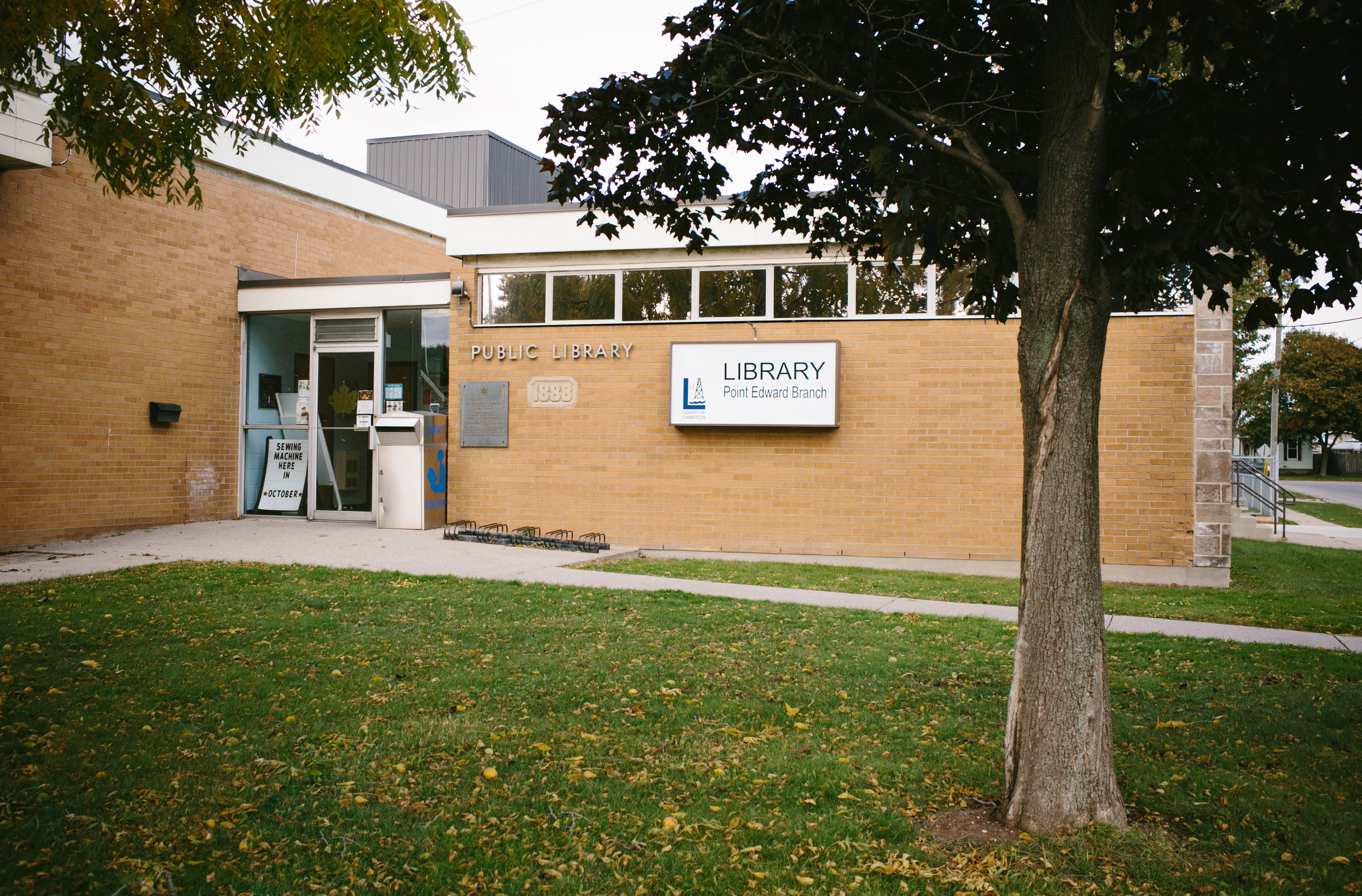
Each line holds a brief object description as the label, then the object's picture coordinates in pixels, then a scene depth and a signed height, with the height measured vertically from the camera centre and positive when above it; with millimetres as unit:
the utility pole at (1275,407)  30734 +1635
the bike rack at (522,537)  12461 -1449
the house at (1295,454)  68750 -393
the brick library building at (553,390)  11867 +646
